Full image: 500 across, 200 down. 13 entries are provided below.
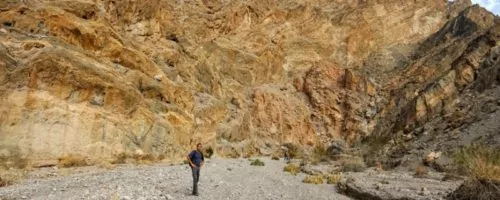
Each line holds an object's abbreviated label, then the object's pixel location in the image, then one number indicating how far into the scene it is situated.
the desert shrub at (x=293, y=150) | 55.97
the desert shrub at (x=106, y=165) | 28.73
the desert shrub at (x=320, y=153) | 45.69
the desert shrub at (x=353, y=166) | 29.44
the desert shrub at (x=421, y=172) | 22.52
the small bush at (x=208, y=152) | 45.83
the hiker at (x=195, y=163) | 16.16
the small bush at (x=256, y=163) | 34.72
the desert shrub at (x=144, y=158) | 33.42
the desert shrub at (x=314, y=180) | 21.87
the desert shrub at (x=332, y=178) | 22.23
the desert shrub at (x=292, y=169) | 28.56
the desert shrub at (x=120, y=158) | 31.37
